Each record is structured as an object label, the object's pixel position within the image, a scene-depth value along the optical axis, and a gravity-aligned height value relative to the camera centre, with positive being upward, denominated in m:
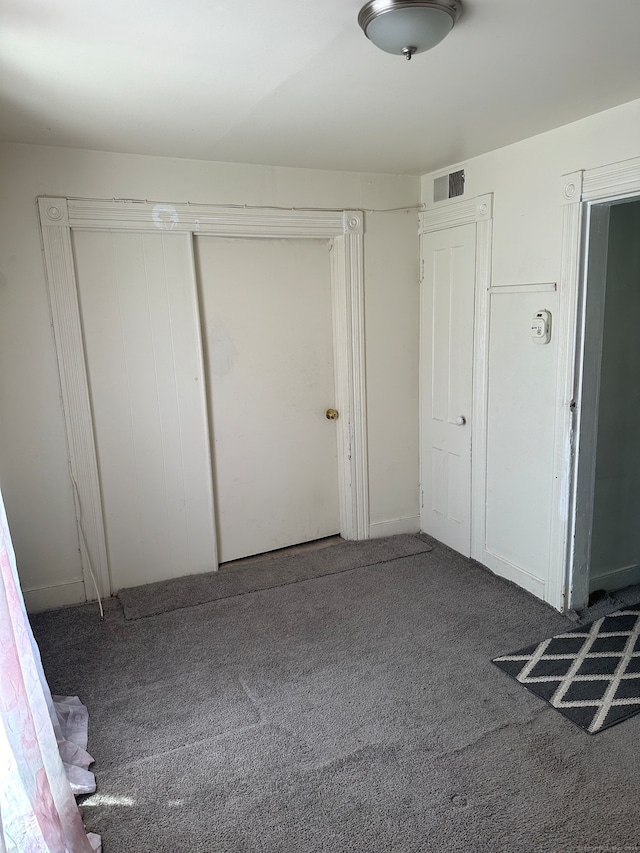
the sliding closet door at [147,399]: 3.10 -0.40
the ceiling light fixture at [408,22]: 1.56 +0.78
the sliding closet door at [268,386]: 3.44 -0.40
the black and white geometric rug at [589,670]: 2.28 -1.51
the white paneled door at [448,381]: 3.44 -0.41
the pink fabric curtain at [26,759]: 1.50 -1.13
